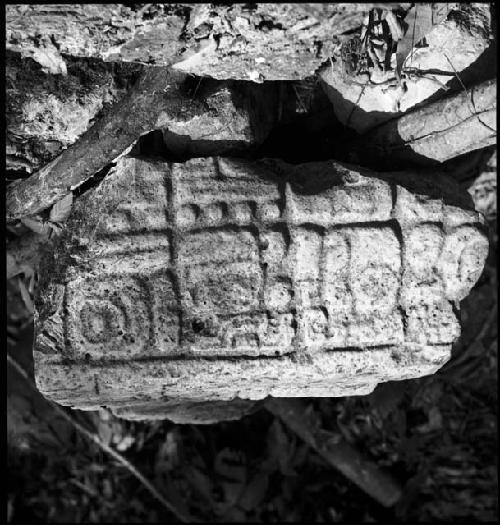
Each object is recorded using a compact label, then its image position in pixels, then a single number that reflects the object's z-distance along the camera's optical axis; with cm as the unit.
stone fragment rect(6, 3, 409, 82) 125
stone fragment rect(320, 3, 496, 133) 149
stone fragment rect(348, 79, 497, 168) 153
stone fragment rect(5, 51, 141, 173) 147
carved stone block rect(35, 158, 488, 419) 140
